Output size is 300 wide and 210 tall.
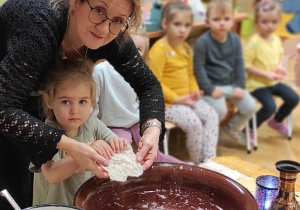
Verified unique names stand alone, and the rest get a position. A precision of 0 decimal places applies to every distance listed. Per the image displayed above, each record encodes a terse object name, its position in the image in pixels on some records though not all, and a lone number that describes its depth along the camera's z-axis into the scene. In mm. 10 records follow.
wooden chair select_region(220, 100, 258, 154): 3407
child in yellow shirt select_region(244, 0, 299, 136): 3455
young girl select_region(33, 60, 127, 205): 1251
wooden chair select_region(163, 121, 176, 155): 2771
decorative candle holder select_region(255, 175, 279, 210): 1362
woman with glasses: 1115
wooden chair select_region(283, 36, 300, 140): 3693
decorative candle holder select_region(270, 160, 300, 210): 1210
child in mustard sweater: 2904
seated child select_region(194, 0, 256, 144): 3162
